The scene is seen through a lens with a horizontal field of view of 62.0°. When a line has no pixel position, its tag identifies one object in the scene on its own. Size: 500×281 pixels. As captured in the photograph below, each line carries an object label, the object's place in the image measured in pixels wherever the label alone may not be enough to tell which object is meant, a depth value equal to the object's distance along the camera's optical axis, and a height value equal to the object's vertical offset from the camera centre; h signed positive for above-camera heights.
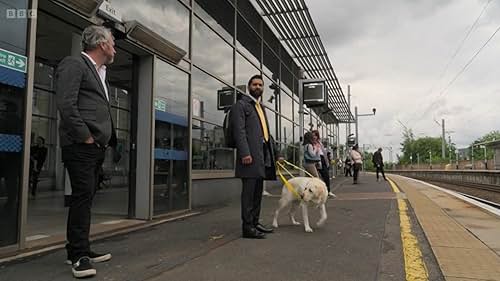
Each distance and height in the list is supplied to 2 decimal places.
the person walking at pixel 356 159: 17.92 +0.40
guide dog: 5.97 -0.40
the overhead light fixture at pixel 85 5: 5.41 +2.17
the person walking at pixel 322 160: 10.81 +0.24
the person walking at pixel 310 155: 10.57 +0.34
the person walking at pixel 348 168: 30.26 +0.05
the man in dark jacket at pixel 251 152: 5.41 +0.21
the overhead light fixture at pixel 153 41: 6.58 +2.19
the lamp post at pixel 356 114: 45.51 +6.07
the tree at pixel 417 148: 111.56 +5.71
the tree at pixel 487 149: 54.04 +3.98
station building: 4.51 +1.42
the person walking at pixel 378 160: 21.39 +0.46
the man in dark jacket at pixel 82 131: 3.59 +0.32
